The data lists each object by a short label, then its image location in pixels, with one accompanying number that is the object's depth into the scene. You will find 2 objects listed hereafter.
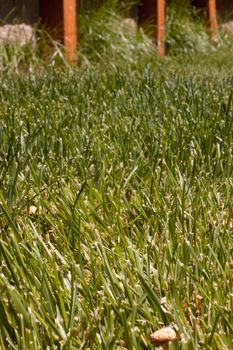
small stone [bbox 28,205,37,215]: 2.60
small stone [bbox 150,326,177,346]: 1.64
